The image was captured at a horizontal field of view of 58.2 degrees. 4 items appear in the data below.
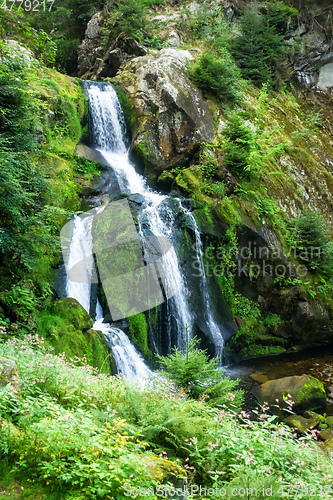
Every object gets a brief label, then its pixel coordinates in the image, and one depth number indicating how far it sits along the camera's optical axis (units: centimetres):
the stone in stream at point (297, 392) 736
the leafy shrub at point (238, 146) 1152
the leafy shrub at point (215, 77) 1348
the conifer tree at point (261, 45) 1666
